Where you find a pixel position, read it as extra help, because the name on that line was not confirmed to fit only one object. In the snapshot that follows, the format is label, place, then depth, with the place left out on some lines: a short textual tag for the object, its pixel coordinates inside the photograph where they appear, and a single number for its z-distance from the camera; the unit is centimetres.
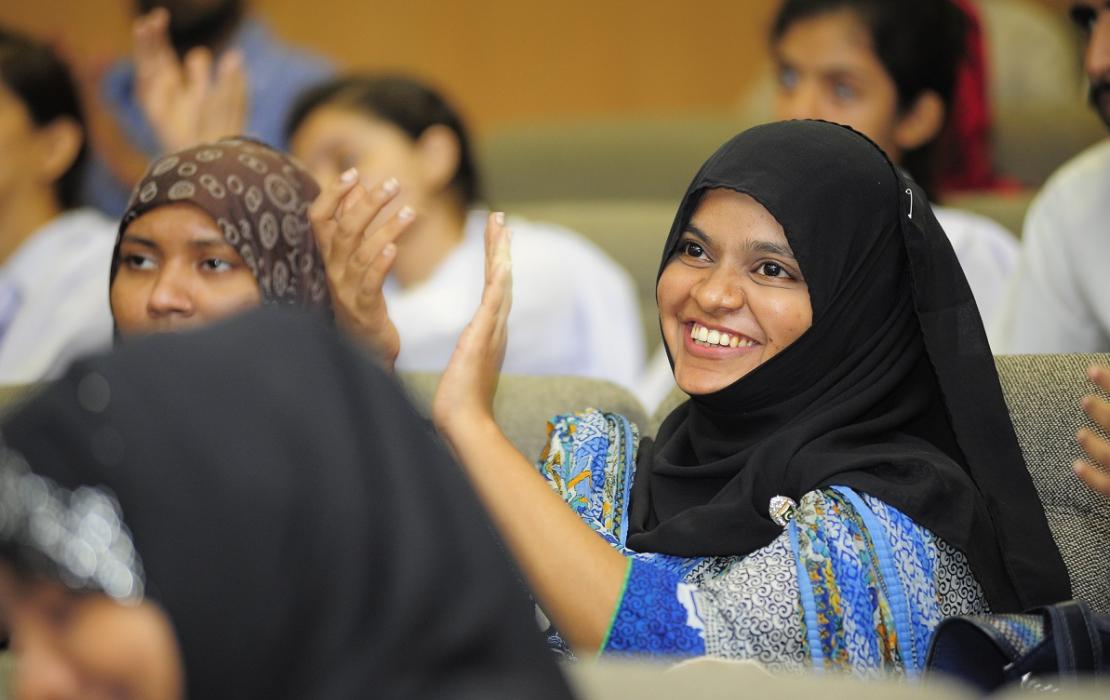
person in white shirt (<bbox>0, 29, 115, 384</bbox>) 598
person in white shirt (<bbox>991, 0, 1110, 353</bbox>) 475
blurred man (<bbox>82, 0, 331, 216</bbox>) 787
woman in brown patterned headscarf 394
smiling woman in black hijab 298
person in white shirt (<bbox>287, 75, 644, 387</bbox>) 606
